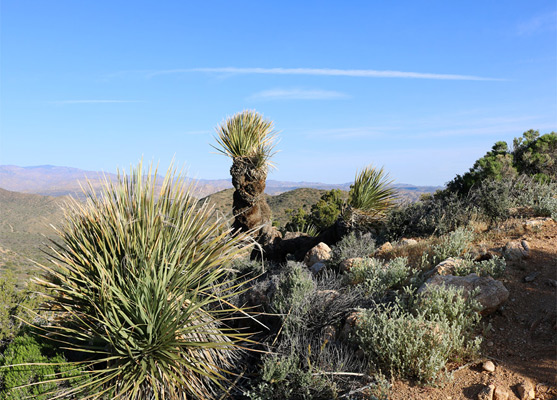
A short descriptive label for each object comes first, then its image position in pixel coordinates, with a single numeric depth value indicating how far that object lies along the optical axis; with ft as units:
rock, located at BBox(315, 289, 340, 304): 17.90
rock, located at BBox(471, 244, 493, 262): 20.44
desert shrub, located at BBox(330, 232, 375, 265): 26.85
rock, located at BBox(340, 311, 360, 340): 15.97
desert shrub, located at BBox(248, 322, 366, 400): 13.30
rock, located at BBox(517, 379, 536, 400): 11.85
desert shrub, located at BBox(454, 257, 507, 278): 18.29
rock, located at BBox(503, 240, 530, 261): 19.90
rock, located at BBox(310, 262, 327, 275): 26.55
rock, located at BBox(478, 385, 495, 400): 11.85
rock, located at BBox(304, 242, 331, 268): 29.17
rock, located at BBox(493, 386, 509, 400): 11.80
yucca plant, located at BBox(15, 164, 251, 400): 12.68
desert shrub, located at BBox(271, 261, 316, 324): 17.40
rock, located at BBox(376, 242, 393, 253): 25.90
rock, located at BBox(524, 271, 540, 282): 18.06
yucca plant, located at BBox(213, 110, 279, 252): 36.14
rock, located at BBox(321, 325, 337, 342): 16.06
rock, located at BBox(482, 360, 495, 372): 13.10
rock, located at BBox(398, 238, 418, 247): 25.67
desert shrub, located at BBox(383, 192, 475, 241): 28.27
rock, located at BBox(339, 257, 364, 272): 22.70
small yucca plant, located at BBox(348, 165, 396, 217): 33.81
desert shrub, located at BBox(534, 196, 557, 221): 25.95
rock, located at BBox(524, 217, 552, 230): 24.16
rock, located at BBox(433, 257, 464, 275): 18.67
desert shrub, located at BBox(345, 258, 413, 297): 18.93
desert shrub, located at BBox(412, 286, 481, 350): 14.51
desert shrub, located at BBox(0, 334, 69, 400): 12.42
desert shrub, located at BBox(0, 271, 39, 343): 31.78
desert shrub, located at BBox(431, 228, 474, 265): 21.30
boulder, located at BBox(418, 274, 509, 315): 15.98
